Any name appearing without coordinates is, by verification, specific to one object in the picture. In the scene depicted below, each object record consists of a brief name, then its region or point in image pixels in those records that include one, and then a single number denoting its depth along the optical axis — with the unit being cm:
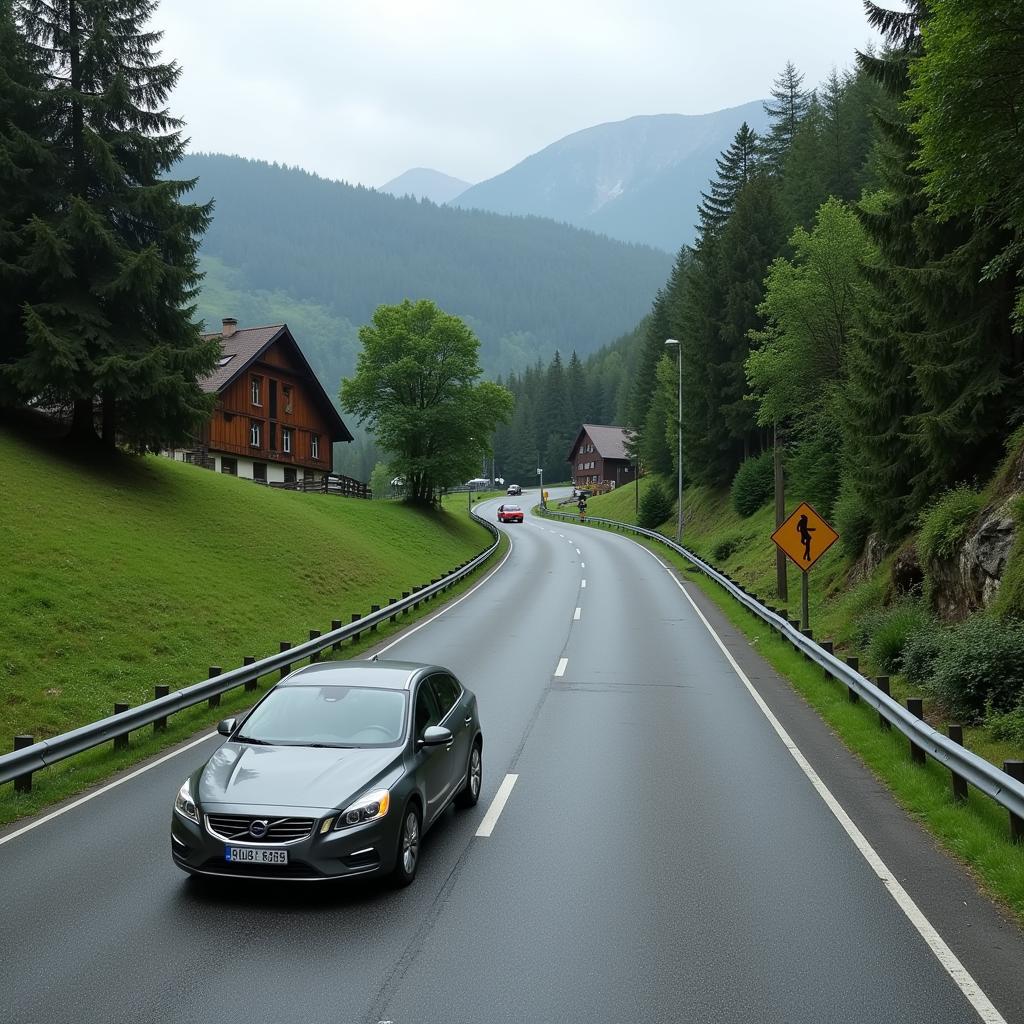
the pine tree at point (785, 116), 7044
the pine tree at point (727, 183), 6619
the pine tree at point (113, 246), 2708
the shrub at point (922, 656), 1432
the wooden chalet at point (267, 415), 5128
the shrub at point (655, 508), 6284
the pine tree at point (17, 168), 2778
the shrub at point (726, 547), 4169
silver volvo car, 678
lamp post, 4756
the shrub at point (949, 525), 1661
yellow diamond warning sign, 2000
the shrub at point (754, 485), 4453
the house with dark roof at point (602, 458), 11900
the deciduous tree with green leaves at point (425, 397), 5469
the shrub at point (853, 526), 2502
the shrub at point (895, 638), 1583
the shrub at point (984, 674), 1187
